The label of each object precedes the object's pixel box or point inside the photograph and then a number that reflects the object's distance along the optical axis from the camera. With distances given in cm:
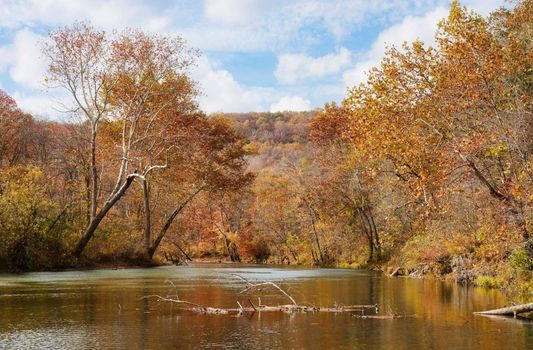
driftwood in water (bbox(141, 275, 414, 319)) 1536
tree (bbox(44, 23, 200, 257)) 3475
